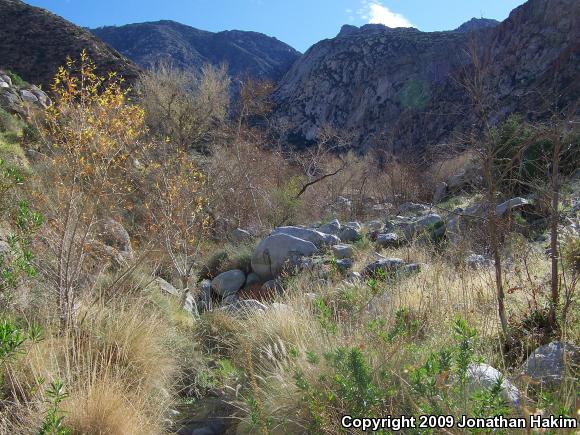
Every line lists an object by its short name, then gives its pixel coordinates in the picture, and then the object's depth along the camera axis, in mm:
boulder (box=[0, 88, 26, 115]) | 14761
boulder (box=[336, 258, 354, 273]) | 7570
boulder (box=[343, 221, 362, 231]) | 10232
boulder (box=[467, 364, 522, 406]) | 2232
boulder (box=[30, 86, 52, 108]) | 17227
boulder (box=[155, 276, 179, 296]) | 6479
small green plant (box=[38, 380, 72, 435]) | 2190
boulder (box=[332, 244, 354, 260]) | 8344
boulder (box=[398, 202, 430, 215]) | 11916
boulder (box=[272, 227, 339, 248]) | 9148
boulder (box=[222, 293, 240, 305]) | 7613
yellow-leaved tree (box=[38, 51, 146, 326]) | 4027
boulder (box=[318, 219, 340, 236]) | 10078
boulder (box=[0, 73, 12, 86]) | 17031
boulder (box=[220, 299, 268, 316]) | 4940
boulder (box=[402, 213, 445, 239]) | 8617
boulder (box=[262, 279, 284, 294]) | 7855
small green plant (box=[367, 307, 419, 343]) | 2672
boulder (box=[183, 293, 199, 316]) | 6370
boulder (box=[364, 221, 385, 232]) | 10344
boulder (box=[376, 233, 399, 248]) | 8562
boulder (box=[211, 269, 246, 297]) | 8727
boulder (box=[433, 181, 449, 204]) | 14341
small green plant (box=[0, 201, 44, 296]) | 3727
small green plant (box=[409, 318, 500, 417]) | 1852
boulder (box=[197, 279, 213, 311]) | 7732
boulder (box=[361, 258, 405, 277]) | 6243
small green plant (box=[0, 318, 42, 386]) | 2400
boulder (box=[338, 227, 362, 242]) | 9643
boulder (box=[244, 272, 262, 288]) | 8844
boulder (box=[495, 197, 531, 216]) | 8266
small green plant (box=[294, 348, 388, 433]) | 2240
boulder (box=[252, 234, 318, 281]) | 8586
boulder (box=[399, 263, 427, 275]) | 5480
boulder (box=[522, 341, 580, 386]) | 2479
